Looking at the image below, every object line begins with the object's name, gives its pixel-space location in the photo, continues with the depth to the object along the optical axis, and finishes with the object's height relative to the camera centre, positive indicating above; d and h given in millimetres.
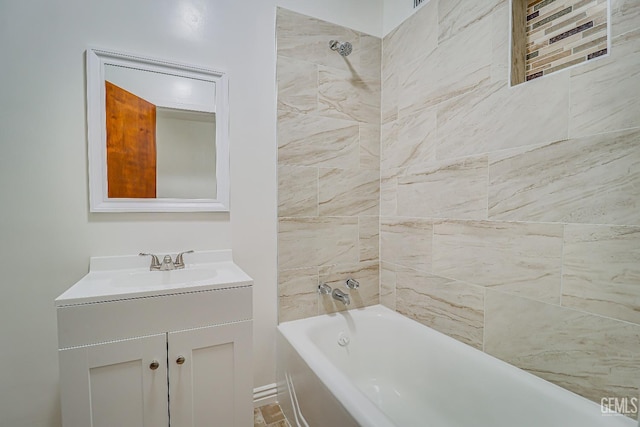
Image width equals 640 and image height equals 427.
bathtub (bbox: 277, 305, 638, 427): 1077 -815
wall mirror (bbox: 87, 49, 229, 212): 1398 +370
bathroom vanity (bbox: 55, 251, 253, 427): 1073 -582
